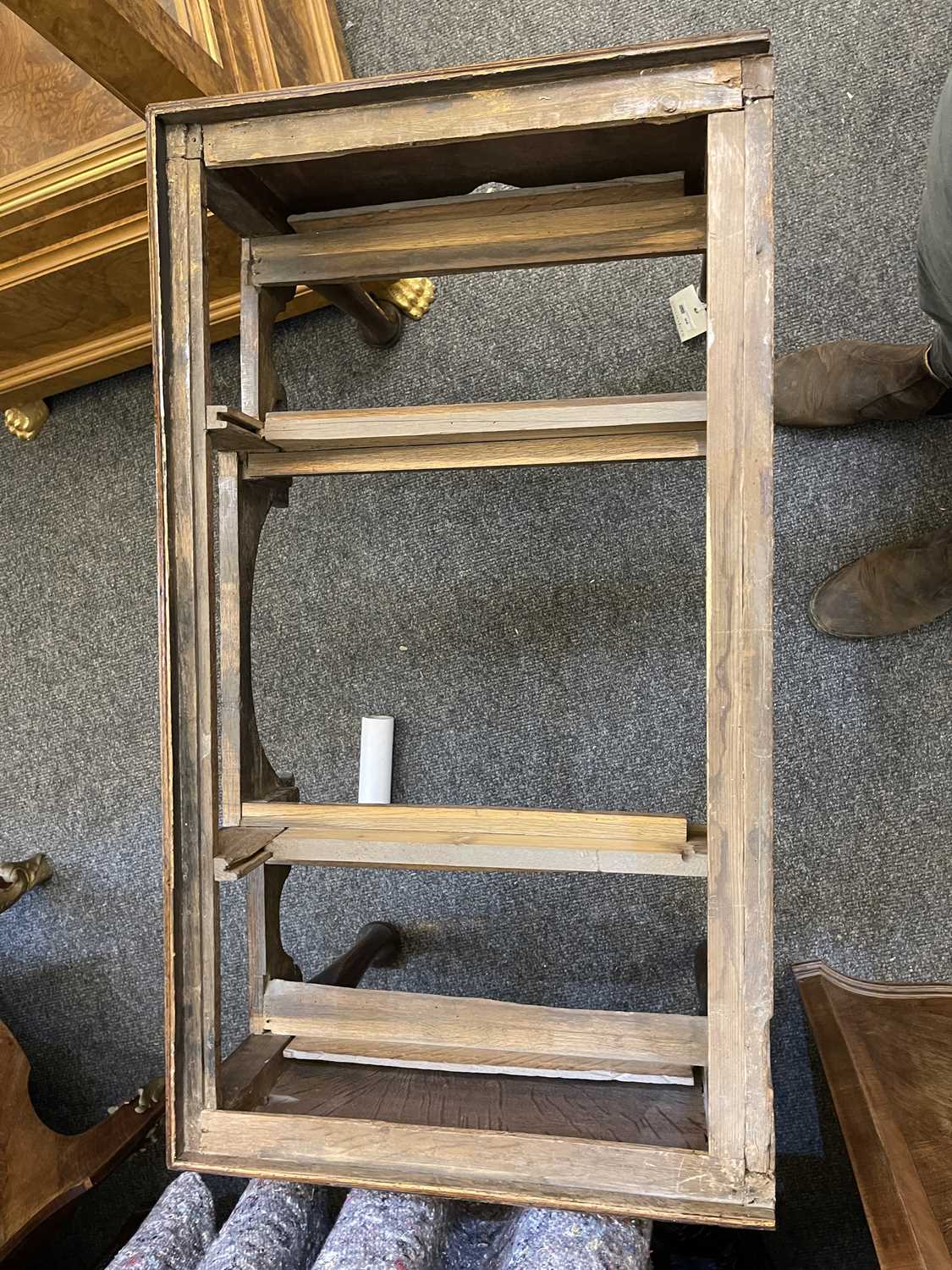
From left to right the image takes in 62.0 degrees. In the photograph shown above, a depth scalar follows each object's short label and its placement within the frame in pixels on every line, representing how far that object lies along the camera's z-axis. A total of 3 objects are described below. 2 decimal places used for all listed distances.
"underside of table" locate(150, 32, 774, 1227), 0.69
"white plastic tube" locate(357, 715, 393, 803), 1.40
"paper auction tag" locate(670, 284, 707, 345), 1.32
